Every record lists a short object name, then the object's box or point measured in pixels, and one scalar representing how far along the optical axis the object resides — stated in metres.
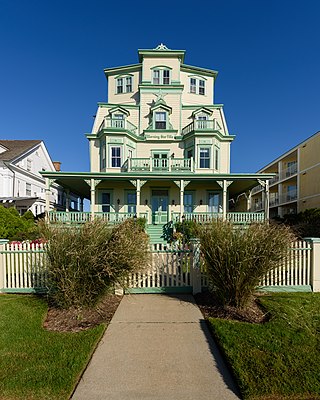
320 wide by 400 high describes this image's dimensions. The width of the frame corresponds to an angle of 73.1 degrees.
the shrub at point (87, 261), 4.39
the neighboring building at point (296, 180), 25.56
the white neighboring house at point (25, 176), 20.30
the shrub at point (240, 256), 4.38
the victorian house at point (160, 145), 15.23
